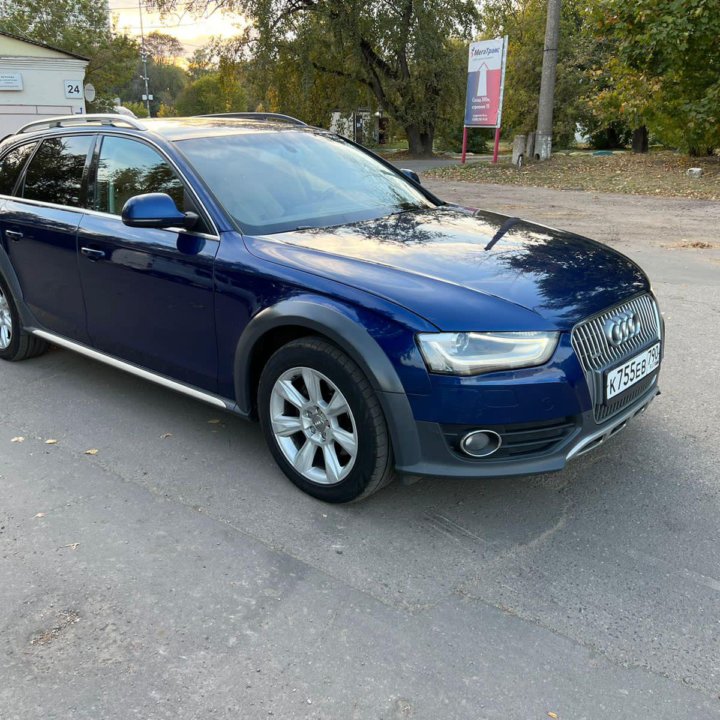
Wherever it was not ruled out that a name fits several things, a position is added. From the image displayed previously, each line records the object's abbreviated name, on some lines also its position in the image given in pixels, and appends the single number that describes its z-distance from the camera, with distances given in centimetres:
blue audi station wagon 286
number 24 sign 2164
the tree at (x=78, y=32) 3434
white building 2102
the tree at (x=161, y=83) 9744
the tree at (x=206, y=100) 5944
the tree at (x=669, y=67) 1468
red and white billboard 2002
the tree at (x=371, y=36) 2673
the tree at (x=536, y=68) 3506
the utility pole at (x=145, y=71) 6214
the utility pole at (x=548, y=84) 1970
